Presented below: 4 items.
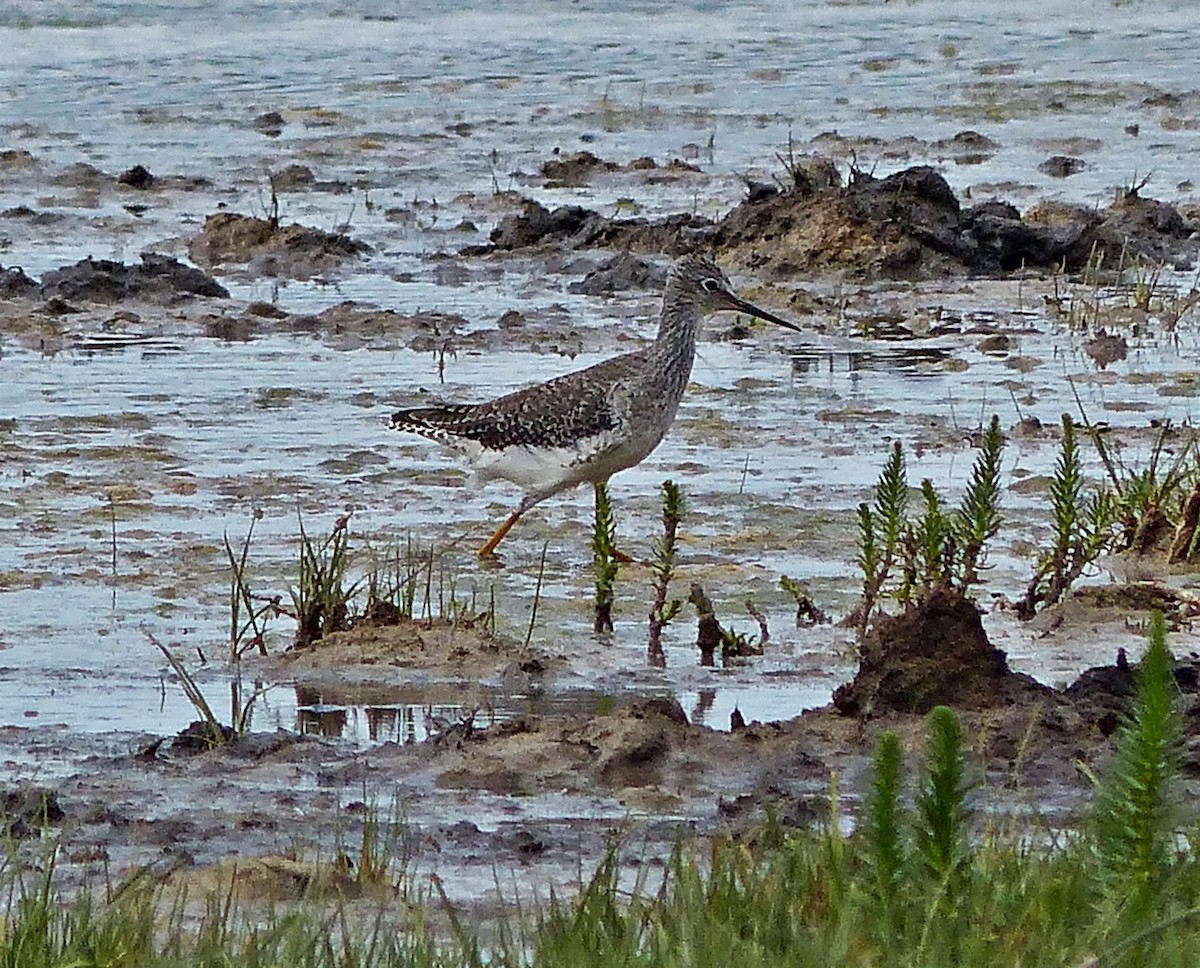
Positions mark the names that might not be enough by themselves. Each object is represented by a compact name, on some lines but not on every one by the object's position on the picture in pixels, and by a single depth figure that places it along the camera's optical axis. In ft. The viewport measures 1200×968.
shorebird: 63.31
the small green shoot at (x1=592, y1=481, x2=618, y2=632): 52.75
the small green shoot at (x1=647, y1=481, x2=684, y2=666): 52.60
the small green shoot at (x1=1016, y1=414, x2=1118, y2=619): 52.13
